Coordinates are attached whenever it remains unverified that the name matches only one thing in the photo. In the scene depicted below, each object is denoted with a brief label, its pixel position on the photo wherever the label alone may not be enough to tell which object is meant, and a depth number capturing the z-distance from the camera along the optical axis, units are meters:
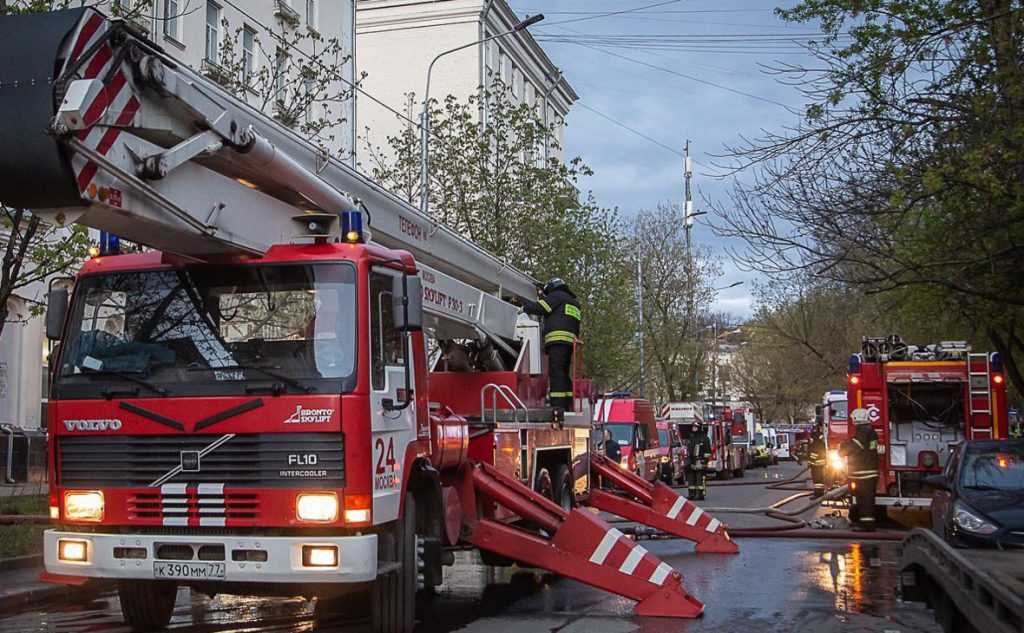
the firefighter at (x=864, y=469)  17.83
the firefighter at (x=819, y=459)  29.45
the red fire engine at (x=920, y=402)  18.58
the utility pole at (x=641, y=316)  47.55
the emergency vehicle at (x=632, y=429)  28.91
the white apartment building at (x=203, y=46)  24.41
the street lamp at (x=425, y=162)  24.67
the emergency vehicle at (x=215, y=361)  6.99
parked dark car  11.05
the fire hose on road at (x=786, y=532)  15.98
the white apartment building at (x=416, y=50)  50.12
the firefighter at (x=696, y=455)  31.91
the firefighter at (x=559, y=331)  12.73
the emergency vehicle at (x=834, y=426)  26.25
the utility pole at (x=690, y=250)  51.91
